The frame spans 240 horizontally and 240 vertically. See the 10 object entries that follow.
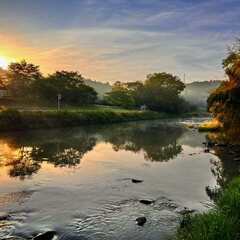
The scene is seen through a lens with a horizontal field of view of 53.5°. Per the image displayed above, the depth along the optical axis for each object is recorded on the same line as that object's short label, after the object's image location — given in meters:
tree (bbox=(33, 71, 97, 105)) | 56.88
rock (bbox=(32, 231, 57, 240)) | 8.77
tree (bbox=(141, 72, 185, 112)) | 79.65
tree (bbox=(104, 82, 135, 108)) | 74.08
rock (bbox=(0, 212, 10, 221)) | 10.18
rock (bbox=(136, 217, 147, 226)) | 10.06
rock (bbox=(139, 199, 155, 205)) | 12.08
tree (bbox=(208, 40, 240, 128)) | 19.60
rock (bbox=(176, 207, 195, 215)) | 10.97
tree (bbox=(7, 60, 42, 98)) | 55.04
